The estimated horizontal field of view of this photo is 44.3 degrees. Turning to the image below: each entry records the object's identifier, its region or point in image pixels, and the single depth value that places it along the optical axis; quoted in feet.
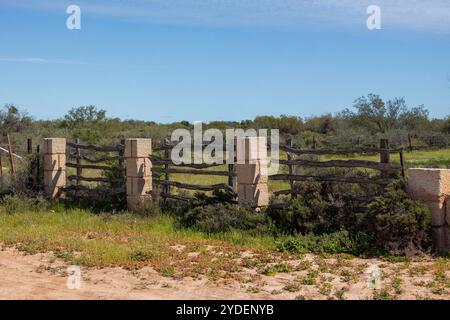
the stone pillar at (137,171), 44.60
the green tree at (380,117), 167.22
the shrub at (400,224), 29.76
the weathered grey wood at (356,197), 34.58
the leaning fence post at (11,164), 53.13
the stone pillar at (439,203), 30.66
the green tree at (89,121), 148.56
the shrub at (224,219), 35.68
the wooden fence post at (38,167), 52.65
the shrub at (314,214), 33.83
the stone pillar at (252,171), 38.06
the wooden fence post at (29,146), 54.85
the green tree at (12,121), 128.57
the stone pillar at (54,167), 50.44
